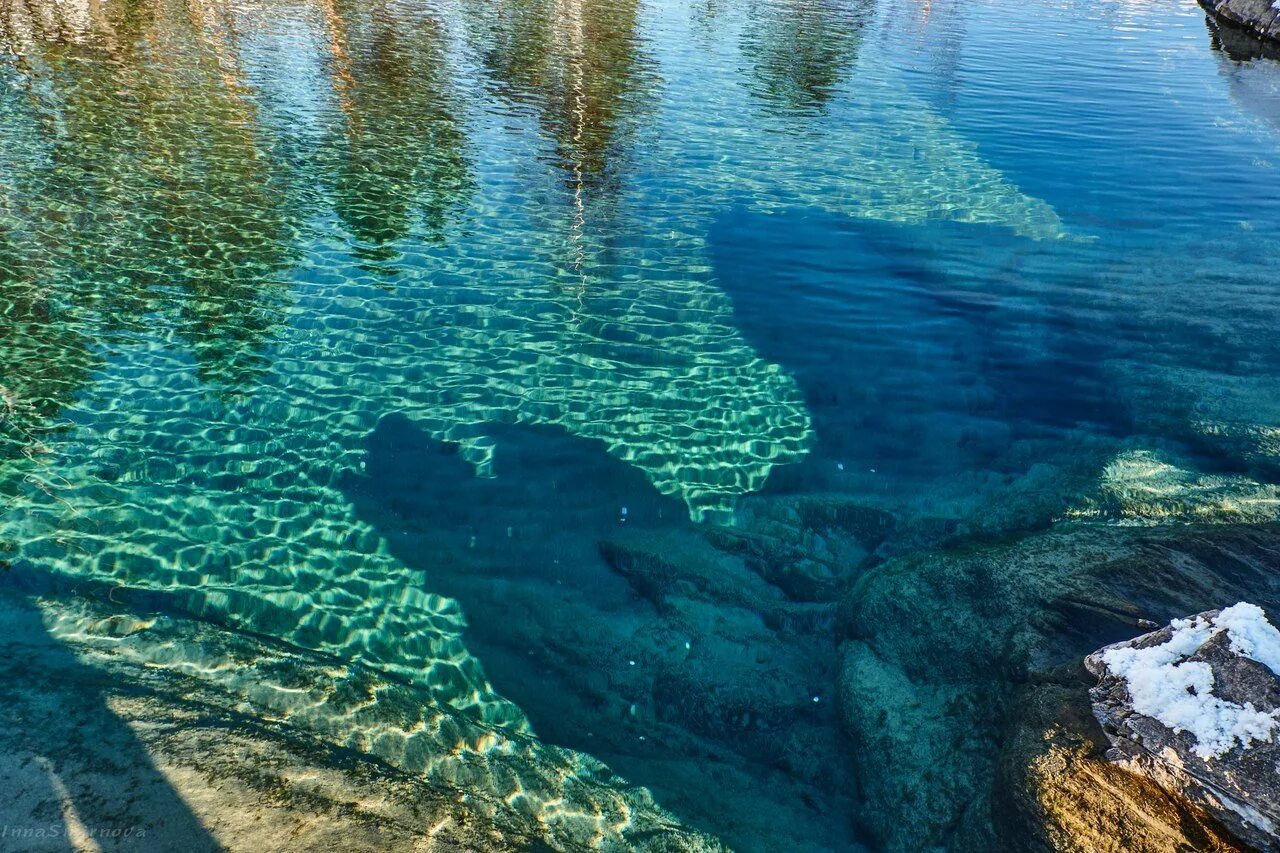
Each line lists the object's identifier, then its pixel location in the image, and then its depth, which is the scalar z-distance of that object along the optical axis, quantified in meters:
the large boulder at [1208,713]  3.46
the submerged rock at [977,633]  4.70
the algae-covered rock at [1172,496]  6.46
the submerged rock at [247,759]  3.84
